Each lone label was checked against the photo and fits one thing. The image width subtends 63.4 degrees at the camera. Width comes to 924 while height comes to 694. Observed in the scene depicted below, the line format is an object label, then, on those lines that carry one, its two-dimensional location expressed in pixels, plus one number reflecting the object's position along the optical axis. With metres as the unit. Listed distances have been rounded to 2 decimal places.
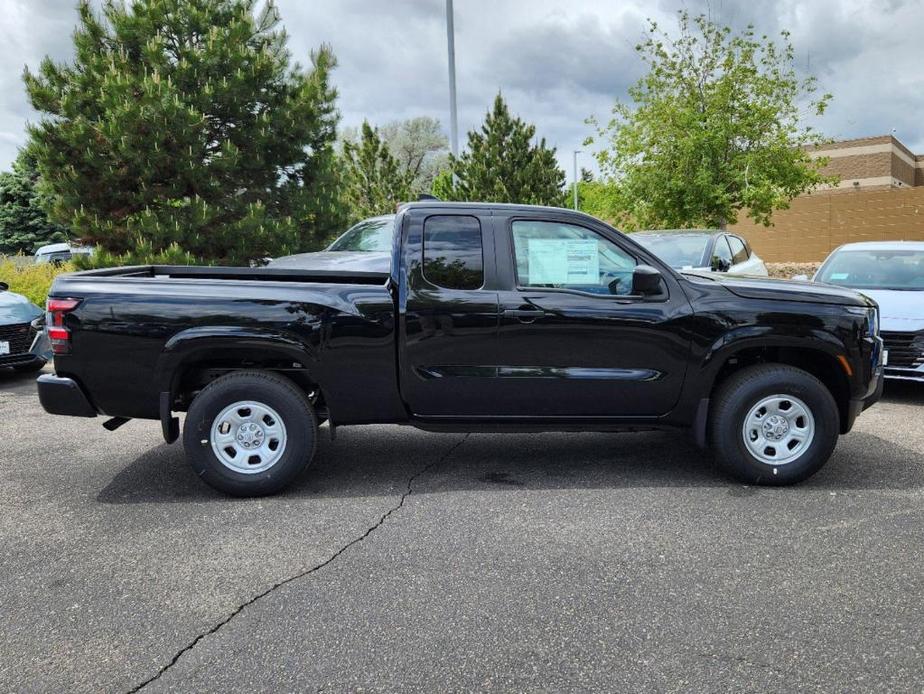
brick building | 27.72
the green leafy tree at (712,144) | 17.45
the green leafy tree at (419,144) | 50.00
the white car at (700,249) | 9.43
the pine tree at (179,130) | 11.77
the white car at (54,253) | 31.36
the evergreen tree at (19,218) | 48.44
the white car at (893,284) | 7.07
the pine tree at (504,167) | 23.89
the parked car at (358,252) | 8.40
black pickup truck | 4.66
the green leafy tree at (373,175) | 27.08
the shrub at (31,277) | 11.66
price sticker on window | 4.86
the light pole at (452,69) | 17.83
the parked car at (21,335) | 8.73
